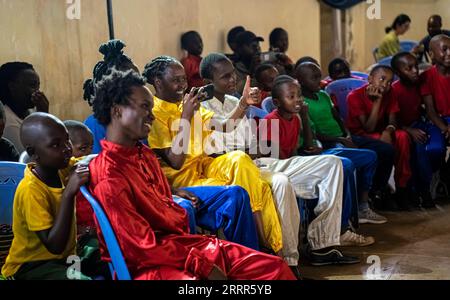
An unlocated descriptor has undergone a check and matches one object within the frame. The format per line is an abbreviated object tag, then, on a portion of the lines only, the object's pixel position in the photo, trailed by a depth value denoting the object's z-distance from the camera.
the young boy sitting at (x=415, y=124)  4.89
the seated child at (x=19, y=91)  3.66
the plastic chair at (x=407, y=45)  9.73
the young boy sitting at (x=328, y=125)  4.50
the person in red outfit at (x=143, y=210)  2.25
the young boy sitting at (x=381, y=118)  4.82
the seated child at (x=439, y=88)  4.94
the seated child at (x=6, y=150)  3.25
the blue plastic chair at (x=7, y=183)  2.77
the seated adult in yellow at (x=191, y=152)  3.30
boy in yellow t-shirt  2.38
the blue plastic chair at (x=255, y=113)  4.21
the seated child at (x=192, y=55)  5.61
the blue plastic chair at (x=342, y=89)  5.27
